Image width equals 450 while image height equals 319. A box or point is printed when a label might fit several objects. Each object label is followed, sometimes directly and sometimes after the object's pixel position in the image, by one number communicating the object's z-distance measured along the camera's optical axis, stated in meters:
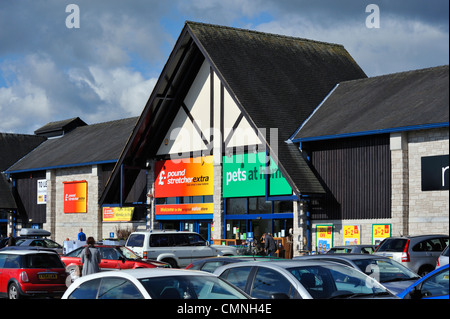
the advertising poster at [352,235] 31.19
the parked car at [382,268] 15.16
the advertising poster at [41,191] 50.75
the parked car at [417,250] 22.81
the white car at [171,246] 28.30
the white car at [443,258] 19.00
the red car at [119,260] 24.25
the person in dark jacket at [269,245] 31.16
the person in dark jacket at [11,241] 36.22
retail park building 29.61
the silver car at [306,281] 11.35
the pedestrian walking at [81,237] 41.44
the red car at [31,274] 20.47
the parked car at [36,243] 36.59
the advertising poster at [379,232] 29.98
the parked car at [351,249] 25.23
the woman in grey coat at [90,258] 18.97
